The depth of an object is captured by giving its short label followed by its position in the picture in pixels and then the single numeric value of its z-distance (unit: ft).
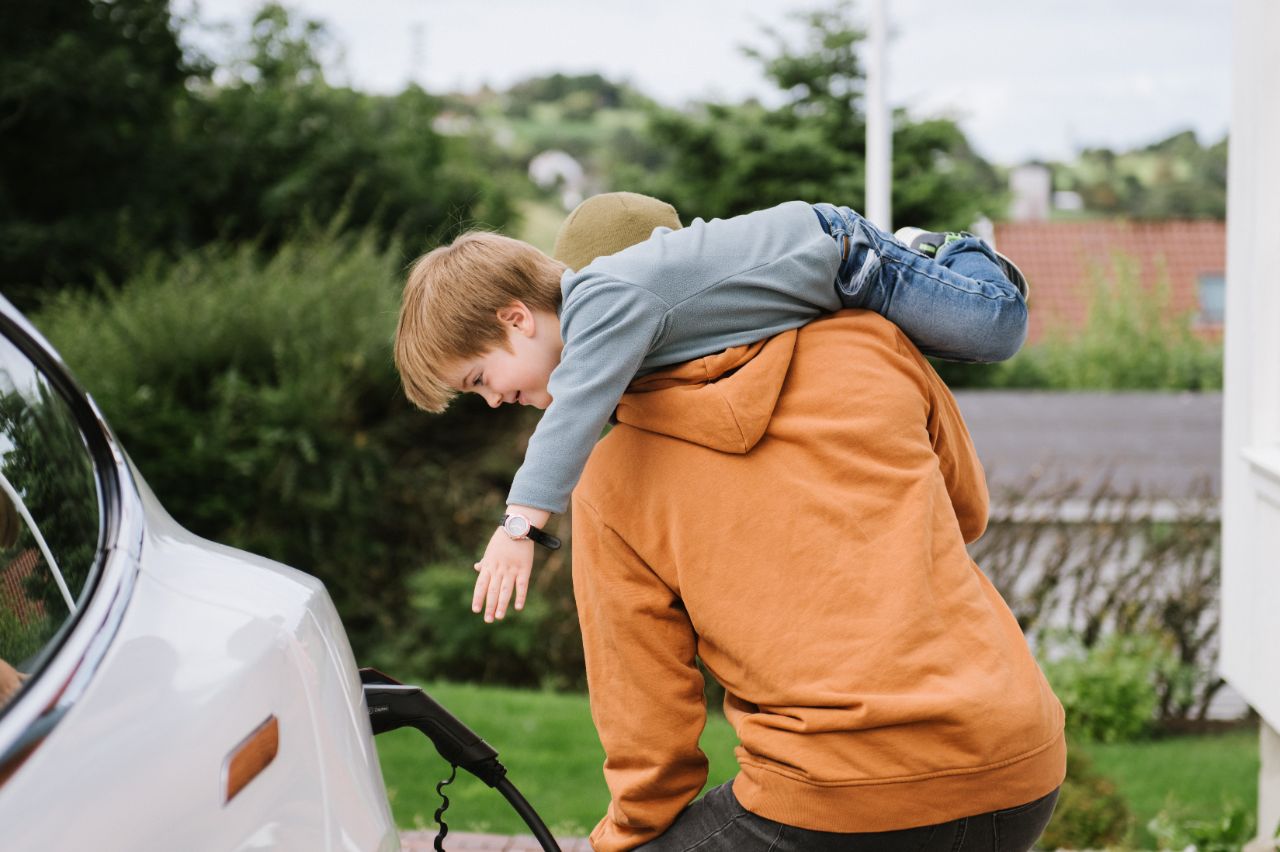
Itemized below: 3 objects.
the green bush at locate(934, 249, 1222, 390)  62.85
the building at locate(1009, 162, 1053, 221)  163.43
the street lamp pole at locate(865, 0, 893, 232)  24.81
